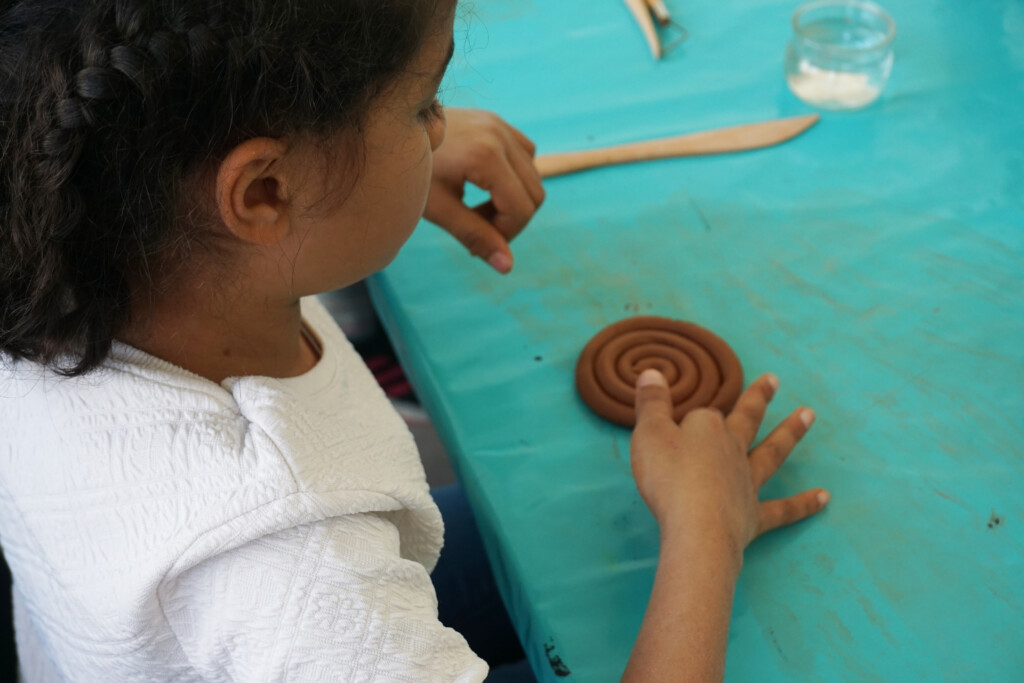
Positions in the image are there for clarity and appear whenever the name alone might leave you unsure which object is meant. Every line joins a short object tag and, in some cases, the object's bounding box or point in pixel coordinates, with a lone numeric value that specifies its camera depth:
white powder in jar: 1.09
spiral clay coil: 0.80
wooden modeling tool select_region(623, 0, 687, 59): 1.18
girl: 0.46
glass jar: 1.07
